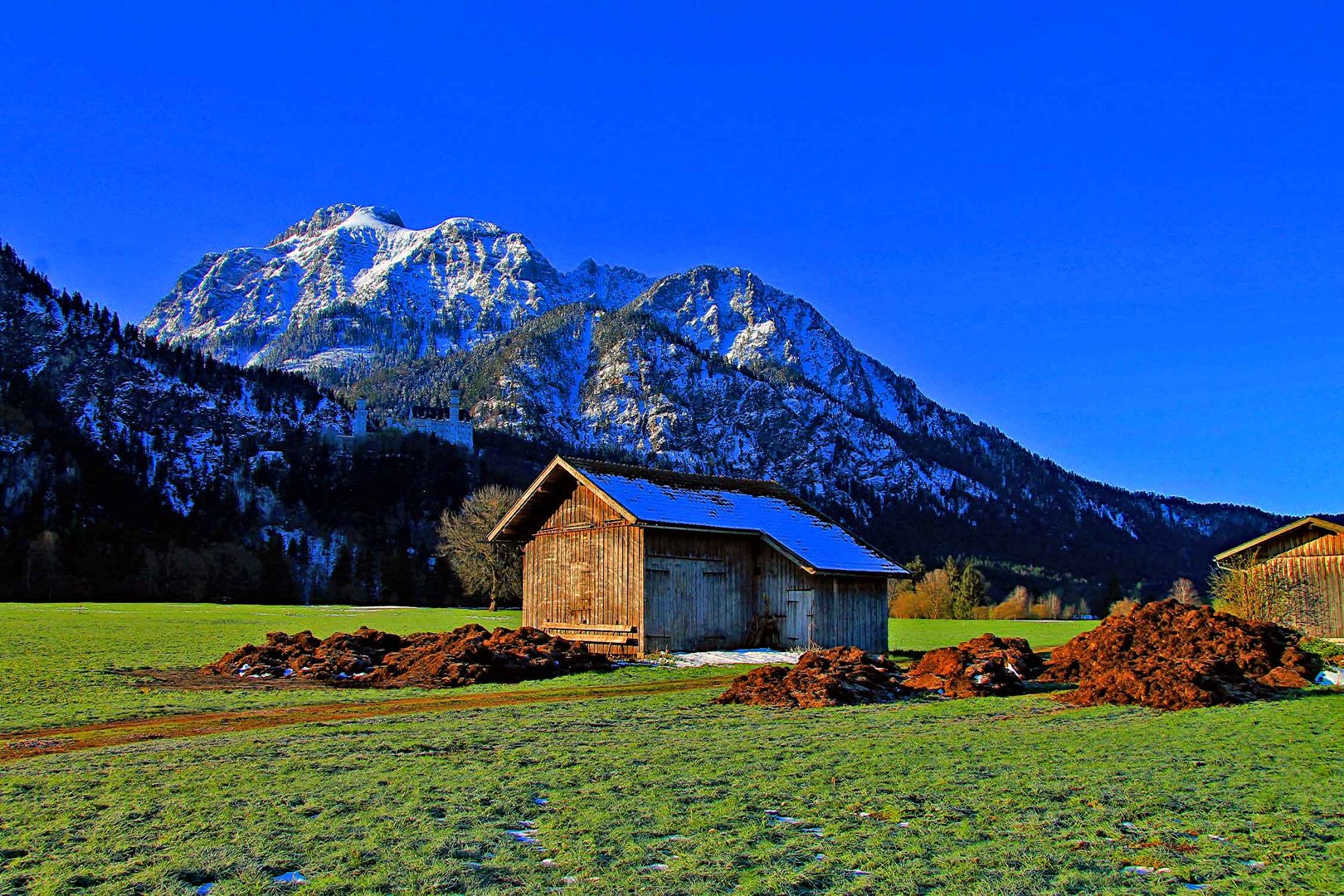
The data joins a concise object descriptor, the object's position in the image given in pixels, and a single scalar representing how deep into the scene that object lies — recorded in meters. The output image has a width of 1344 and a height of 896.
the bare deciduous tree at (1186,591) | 101.03
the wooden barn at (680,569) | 28.06
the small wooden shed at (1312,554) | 40.03
